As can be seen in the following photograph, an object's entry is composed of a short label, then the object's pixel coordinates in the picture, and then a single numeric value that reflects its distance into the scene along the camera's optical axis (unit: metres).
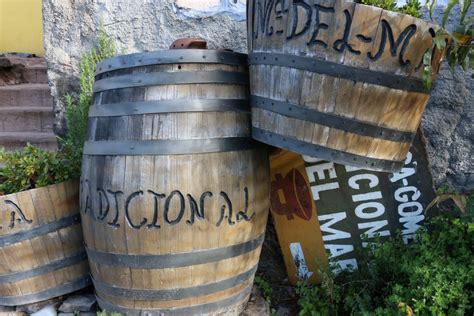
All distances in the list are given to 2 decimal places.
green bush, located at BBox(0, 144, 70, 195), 2.18
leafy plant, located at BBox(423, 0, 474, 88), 1.62
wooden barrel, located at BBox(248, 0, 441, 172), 1.62
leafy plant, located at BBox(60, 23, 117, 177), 2.79
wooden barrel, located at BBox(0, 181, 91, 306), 2.08
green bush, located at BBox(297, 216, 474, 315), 1.86
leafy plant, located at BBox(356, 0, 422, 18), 1.65
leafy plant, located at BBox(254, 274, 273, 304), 2.52
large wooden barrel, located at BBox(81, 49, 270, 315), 1.84
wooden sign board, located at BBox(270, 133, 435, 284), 2.38
